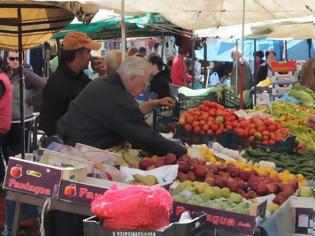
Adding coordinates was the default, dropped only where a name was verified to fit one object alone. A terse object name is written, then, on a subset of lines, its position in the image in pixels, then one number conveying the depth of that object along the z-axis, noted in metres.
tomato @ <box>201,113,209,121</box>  6.86
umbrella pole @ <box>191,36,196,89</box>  15.17
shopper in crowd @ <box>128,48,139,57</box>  9.60
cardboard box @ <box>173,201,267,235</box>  3.29
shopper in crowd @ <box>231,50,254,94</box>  15.61
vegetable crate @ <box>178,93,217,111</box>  9.13
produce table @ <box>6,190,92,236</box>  3.68
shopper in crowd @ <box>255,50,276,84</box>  19.91
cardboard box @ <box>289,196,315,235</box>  3.74
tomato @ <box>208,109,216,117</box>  7.03
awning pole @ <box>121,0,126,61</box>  6.57
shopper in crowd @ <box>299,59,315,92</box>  9.57
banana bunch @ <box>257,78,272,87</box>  15.14
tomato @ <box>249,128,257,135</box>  6.56
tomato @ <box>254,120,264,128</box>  6.68
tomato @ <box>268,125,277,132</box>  6.63
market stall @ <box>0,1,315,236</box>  2.92
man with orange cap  6.14
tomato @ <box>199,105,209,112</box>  7.25
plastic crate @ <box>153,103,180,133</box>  7.88
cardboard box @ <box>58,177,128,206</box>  3.66
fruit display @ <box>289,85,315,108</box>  9.18
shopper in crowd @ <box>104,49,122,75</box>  7.66
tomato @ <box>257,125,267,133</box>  6.61
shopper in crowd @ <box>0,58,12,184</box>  7.37
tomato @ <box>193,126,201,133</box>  6.75
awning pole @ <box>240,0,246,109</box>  9.20
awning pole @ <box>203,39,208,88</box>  17.62
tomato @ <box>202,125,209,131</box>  6.72
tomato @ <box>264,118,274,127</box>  6.74
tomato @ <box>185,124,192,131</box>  6.80
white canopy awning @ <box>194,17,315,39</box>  11.22
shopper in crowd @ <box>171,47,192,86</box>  16.66
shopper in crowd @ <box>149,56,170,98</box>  12.30
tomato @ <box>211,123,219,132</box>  6.74
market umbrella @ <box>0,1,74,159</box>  6.13
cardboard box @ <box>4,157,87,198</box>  3.73
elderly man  4.72
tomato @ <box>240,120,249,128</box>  6.66
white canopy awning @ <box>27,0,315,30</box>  8.59
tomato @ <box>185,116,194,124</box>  6.84
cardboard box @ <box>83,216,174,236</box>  2.83
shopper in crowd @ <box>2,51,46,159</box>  8.36
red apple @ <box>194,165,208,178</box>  4.46
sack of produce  2.86
